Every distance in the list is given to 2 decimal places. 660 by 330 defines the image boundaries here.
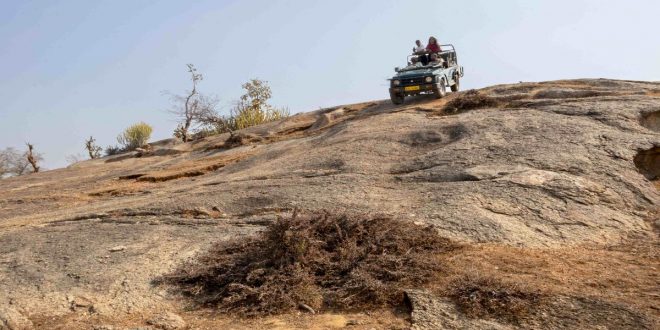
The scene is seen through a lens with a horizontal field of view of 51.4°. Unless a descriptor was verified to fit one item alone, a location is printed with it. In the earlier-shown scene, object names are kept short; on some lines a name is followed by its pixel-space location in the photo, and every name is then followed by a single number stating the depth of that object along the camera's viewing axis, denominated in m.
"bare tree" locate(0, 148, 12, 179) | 27.78
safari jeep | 15.18
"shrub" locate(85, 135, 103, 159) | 24.49
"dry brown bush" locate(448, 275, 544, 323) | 4.88
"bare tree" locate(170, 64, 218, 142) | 22.42
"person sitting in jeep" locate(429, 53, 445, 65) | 16.27
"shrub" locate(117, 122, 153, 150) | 24.02
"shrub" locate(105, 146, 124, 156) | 22.98
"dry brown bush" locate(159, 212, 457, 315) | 5.41
